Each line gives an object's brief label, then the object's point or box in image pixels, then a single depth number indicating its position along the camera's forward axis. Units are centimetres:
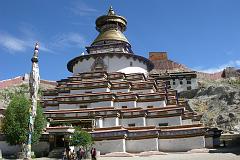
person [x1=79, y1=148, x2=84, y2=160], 1795
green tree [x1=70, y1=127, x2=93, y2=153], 1899
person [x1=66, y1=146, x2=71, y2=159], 1800
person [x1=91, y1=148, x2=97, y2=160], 1785
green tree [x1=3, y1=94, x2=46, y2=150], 2022
